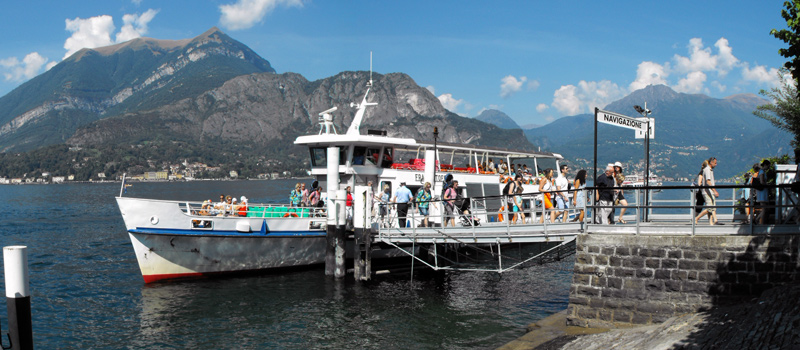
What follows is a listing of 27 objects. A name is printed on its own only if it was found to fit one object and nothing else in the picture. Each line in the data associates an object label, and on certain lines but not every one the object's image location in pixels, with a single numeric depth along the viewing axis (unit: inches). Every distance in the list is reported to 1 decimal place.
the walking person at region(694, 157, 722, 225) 471.8
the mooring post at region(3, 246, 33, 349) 347.6
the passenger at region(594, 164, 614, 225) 473.1
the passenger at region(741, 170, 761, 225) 395.6
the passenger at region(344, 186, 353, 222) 765.3
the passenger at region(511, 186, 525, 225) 666.5
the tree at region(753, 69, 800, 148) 833.5
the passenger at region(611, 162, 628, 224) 560.0
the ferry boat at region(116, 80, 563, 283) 728.3
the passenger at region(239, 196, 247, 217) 772.5
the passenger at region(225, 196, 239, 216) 765.9
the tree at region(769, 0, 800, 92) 330.6
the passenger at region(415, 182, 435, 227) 696.4
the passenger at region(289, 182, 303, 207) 844.9
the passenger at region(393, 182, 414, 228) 724.7
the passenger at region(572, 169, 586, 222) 533.3
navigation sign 458.3
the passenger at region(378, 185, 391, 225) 763.3
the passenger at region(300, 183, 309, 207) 841.5
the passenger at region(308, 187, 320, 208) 827.4
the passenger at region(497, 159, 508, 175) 956.9
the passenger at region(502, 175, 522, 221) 621.0
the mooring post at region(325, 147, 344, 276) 734.5
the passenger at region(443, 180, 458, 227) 670.5
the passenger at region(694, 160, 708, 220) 496.0
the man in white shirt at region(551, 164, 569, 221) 662.5
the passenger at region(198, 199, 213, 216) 764.0
